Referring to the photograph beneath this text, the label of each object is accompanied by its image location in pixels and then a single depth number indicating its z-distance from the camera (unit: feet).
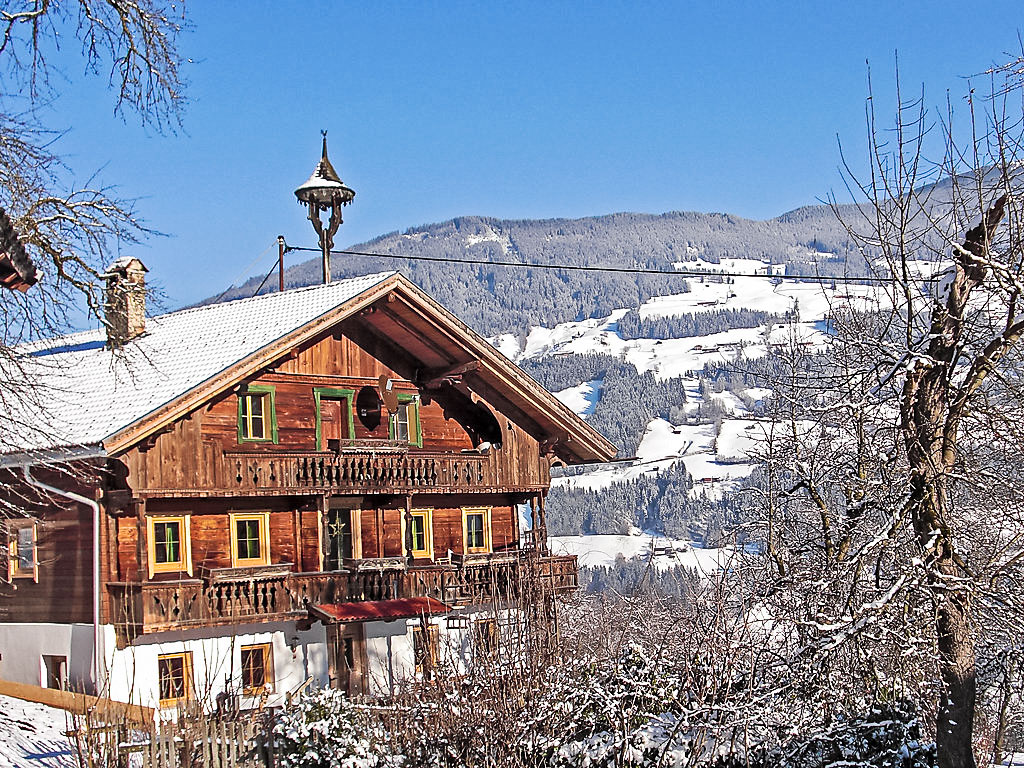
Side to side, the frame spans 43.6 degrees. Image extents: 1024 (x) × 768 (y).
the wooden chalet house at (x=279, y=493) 78.64
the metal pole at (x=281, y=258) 108.47
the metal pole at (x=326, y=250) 105.29
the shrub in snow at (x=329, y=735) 46.60
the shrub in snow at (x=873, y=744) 41.60
